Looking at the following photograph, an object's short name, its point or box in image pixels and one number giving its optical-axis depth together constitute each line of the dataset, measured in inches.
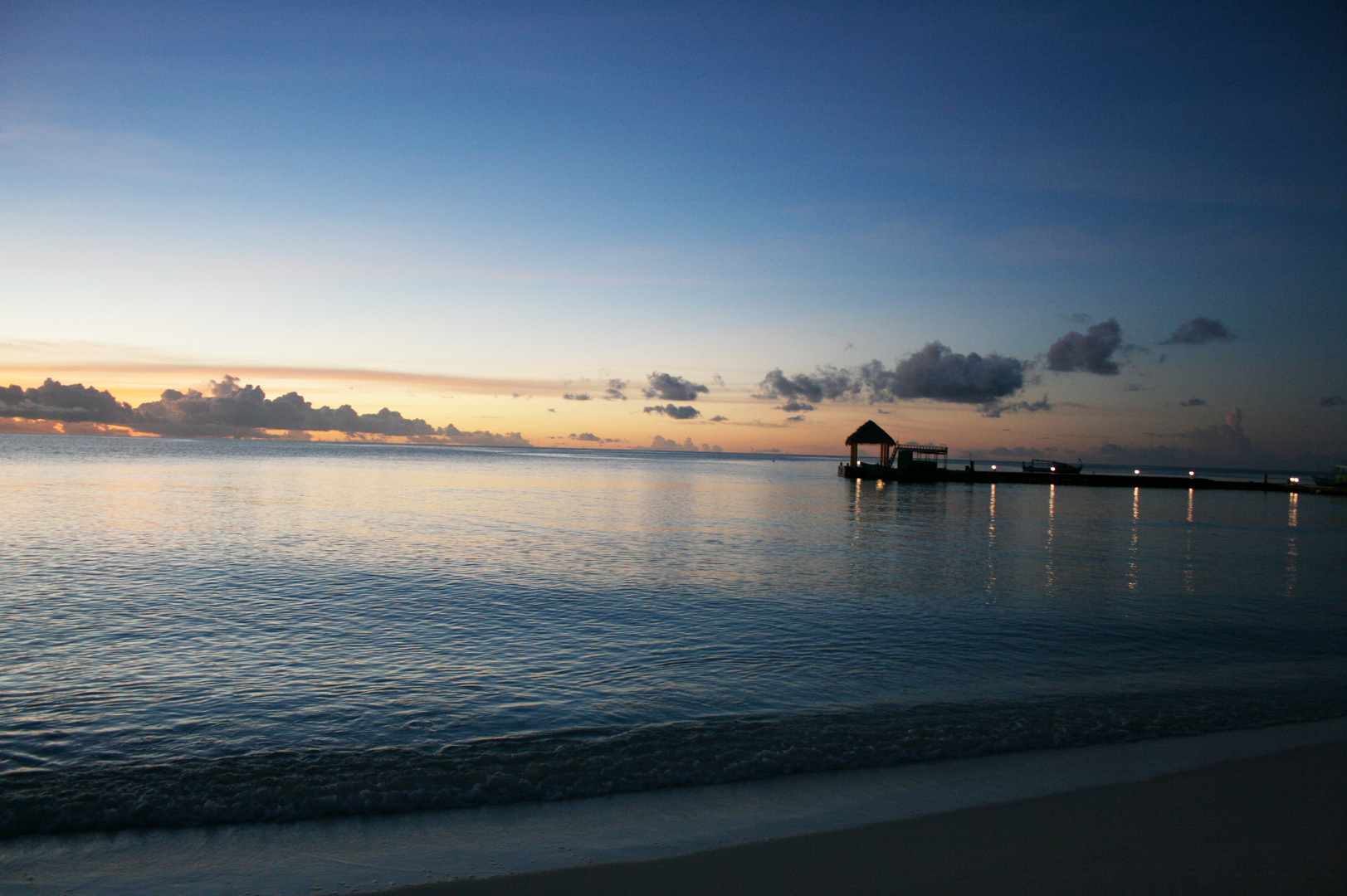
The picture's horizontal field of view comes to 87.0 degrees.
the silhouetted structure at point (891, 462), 2797.7
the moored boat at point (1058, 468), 3397.6
